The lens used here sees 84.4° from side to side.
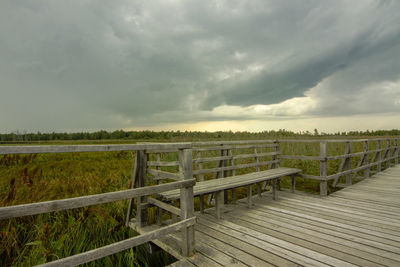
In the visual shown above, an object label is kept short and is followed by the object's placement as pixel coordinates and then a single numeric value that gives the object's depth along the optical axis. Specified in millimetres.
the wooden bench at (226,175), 3991
